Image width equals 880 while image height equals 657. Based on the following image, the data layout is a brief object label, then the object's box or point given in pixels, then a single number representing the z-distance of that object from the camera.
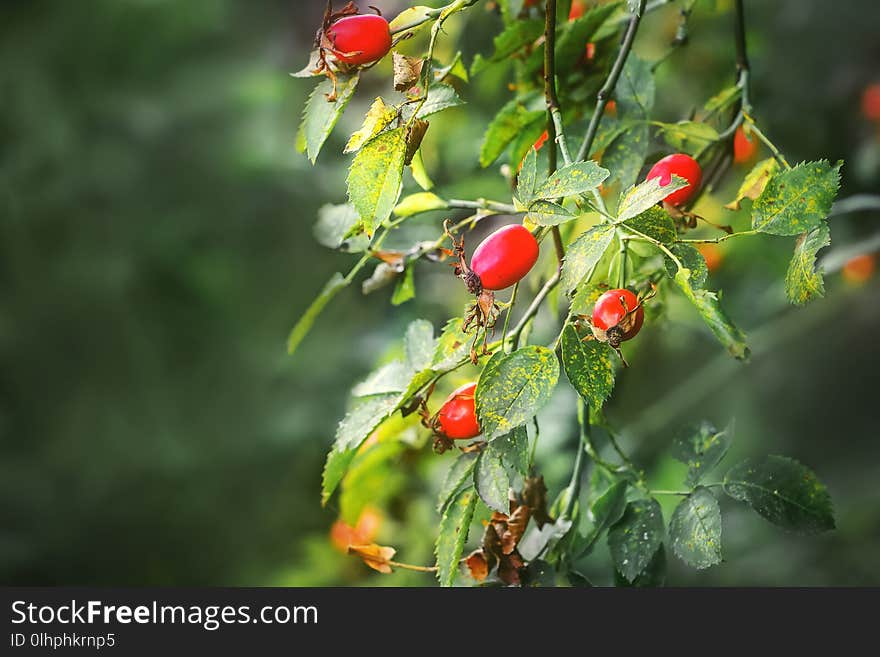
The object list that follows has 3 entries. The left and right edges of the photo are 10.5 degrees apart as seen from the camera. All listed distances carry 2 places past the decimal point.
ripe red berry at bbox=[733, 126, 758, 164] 1.79
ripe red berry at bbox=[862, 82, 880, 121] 2.00
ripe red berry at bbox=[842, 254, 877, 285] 2.09
